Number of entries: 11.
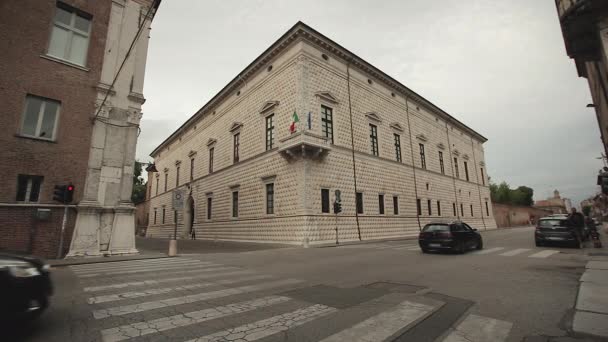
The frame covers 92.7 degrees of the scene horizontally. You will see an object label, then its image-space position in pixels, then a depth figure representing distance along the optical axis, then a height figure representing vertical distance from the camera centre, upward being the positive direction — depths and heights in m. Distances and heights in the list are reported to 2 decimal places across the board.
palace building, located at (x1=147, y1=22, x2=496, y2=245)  18.91 +5.64
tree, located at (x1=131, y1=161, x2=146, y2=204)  53.83 +7.10
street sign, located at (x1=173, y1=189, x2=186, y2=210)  13.69 +1.29
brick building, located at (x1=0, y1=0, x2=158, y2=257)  10.93 +4.94
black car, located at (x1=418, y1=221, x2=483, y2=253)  11.72 -0.62
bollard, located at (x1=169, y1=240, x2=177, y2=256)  12.65 -0.98
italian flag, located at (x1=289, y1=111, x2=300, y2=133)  18.50 +6.49
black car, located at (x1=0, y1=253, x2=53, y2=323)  3.17 -0.68
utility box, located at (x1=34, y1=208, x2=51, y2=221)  11.03 +0.53
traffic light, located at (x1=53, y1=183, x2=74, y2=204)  11.00 +1.30
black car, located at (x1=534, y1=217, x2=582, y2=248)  12.93 -0.51
